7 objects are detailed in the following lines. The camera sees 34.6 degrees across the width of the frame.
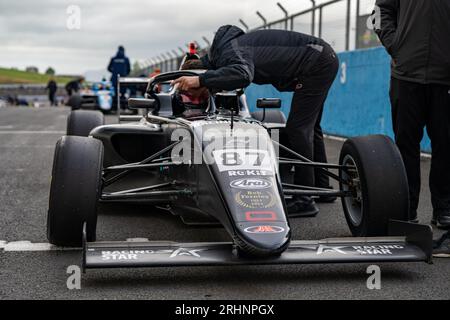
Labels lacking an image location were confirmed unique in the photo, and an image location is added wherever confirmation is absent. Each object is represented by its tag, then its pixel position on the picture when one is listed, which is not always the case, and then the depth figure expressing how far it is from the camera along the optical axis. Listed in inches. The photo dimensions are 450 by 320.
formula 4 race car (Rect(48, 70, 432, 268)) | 140.1
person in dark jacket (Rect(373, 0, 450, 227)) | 194.5
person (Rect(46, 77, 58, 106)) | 1594.5
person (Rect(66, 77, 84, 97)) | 1513.3
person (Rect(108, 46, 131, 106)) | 801.2
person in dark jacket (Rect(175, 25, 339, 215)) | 180.9
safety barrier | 434.3
